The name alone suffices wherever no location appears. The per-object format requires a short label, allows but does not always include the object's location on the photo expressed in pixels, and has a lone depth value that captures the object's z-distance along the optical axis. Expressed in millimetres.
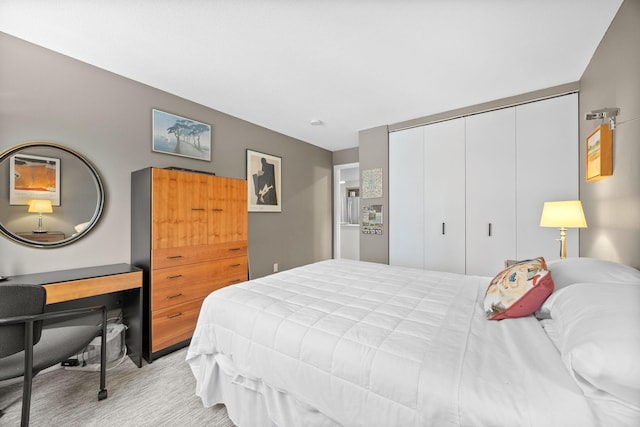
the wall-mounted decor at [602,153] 1829
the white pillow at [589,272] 1239
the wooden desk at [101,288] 1849
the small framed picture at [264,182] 3803
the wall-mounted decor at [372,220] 4020
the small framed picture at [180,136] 2781
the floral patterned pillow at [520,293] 1284
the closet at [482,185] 2781
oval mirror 1980
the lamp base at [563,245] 2261
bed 758
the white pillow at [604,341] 701
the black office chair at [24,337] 1308
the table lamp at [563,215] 2080
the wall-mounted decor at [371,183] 4012
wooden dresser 2270
